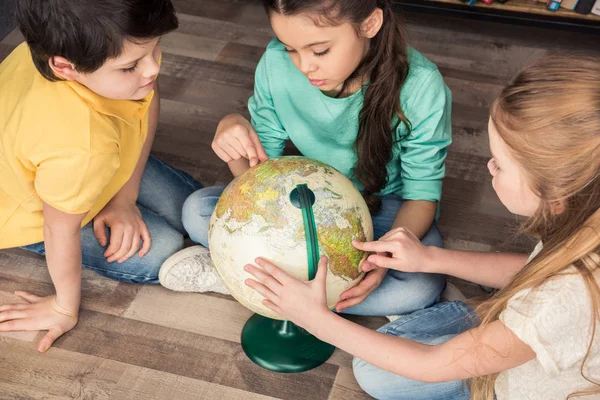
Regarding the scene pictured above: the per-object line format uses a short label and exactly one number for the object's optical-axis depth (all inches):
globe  67.5
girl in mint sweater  76.8
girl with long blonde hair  58.0
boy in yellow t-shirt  68.7
